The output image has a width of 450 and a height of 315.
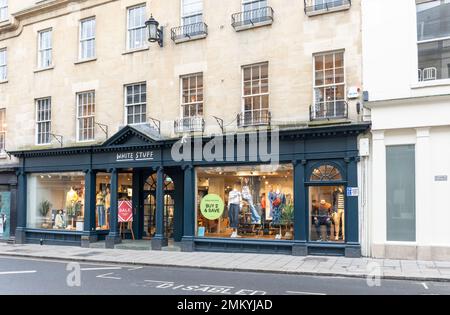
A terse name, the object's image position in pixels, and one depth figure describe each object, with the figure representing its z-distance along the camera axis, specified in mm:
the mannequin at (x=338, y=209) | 15484
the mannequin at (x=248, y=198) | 16984
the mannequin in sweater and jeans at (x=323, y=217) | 15706
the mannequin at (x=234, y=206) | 17250
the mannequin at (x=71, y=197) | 21078
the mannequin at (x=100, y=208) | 20672
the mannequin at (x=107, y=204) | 20805
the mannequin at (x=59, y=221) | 21267
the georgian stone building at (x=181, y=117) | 15711
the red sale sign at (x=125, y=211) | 19672
